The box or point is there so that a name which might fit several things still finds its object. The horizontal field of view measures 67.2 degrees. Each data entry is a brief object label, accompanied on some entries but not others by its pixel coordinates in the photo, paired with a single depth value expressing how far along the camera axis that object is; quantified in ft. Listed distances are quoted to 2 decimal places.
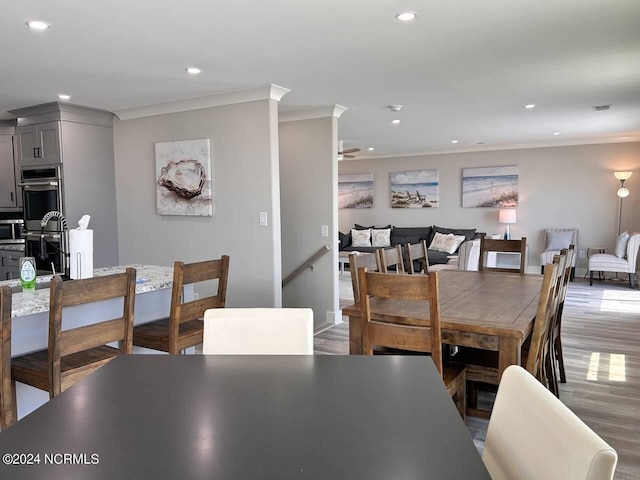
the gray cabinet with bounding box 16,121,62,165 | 16.61
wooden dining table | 7.26
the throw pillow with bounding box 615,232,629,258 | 24.32
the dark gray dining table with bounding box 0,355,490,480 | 2.72
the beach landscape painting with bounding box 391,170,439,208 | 31.63
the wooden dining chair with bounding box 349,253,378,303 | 9.46
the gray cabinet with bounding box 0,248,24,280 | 18.45
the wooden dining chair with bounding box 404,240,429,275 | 12.59
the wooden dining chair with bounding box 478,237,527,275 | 12.95
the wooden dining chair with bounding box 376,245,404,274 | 10.73
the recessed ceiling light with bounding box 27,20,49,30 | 8.91
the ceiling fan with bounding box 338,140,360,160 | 21.68
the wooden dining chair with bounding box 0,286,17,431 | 5.95
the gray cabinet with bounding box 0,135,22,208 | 19.34
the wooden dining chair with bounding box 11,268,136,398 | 6.30
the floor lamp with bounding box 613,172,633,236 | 25.50
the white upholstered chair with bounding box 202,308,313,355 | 5.49
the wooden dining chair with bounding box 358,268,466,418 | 6.94
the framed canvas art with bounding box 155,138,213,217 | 15.56
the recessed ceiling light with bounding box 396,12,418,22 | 8.61
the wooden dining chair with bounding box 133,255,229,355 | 8.14
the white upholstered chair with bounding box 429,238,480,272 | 24.50
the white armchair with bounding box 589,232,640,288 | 23.71
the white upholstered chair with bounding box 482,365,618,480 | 2.42
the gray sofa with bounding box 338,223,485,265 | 29.32
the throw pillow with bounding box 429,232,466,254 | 28.35
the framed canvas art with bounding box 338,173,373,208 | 34.04
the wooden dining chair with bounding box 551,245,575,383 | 10.44
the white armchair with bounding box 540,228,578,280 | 26.84
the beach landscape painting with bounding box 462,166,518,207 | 29.10
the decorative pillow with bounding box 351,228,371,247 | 32.01
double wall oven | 16.65
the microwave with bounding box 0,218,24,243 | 19.11
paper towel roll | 8.40
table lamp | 28.12
